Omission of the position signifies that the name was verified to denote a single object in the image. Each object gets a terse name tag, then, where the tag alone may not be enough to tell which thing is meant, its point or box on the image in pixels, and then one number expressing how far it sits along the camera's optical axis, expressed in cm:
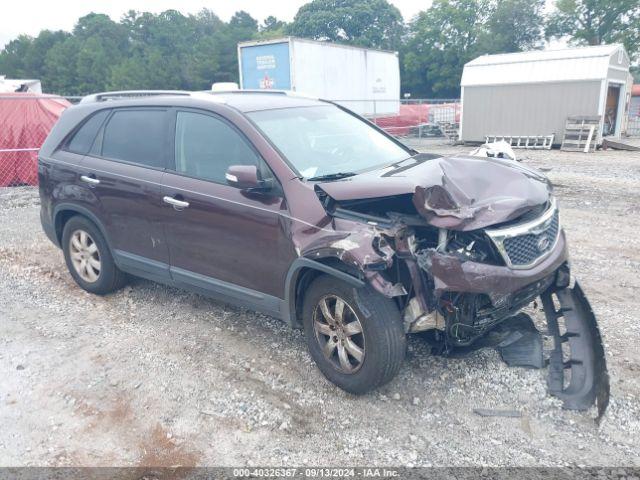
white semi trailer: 1805
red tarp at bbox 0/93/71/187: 1155
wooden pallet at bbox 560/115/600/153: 1775
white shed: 1845
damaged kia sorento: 322
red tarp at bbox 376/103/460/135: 2480
